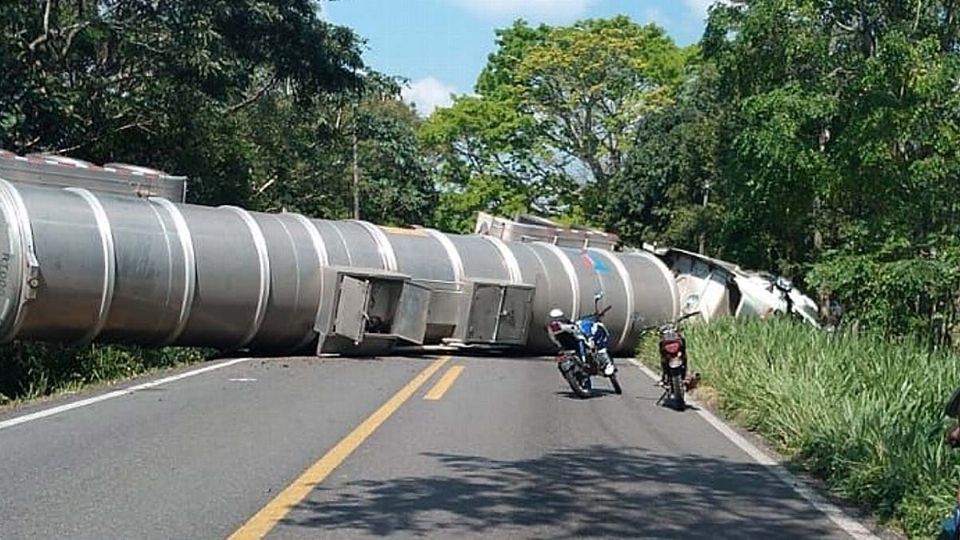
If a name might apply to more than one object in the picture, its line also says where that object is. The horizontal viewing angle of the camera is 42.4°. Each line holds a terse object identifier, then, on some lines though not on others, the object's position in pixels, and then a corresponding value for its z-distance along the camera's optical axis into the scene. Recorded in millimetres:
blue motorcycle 15836
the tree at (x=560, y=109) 46750
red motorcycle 14797
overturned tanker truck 17938
